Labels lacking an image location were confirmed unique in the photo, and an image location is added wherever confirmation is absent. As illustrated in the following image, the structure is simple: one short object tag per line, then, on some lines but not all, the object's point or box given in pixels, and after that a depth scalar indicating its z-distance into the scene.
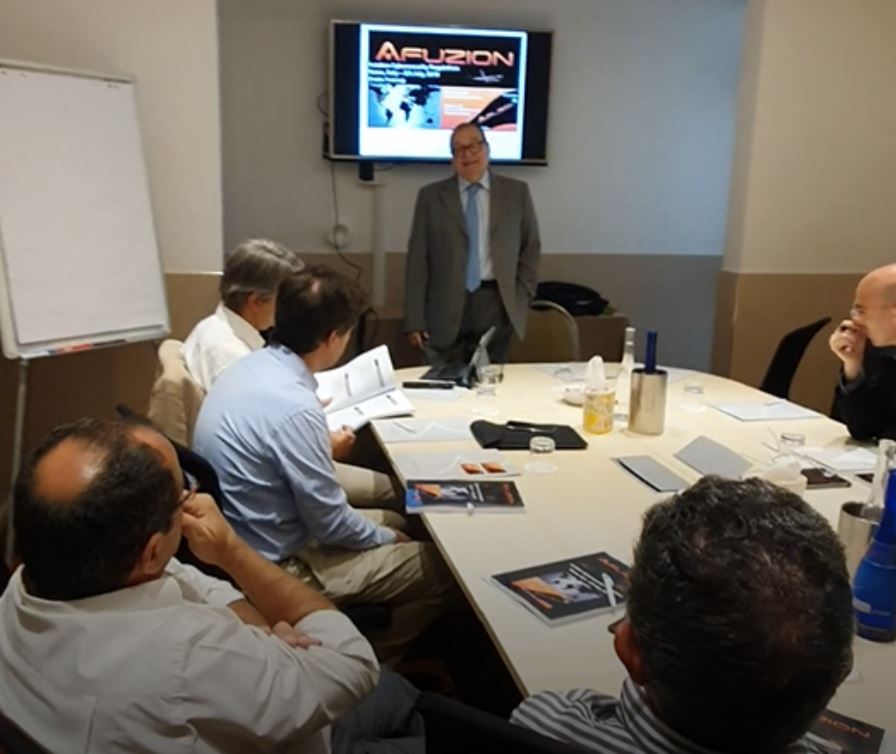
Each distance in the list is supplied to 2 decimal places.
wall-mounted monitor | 4.81
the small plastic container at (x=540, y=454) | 2.24
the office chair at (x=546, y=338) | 4.07
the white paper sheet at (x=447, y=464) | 2.17
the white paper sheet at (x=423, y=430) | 2.51
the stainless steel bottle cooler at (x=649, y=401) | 2.54
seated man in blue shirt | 2.02
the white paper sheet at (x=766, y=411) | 2.78
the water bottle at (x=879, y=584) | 1.41
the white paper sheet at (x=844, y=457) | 2.30
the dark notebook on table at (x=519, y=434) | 2.42
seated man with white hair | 2.66
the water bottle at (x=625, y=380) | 2.85
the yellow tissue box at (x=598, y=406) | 2.54
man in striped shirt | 0.87
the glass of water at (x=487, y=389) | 2.83
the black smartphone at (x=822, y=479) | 2.16
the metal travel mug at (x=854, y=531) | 1.51
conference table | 1.36
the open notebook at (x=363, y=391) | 2.77
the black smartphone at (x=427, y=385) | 3.10
